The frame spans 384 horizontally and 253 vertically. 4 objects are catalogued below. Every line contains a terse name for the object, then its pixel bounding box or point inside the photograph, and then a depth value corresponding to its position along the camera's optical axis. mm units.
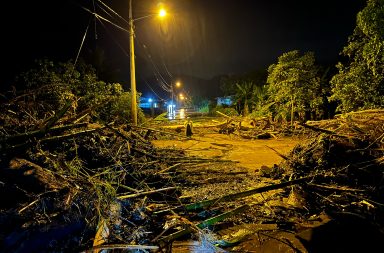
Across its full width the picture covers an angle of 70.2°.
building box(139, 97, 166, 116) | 53312
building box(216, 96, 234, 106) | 33250
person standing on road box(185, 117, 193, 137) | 15664
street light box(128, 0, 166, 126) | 11781
